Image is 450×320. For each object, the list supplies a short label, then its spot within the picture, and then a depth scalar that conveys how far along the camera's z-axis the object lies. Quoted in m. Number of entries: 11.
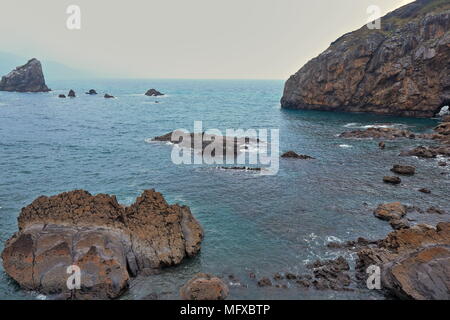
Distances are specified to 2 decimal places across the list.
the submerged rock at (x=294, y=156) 73.81
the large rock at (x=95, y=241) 30.19
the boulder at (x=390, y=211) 43.97
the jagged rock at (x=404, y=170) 61.38
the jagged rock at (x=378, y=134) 90.97
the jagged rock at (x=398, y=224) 41.56
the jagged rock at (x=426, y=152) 72.50
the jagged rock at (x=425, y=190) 52.66
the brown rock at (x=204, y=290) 28.70
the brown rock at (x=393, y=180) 56.81
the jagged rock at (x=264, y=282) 31.06
